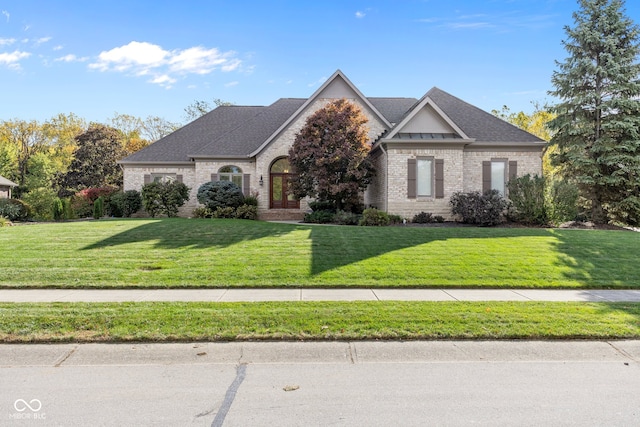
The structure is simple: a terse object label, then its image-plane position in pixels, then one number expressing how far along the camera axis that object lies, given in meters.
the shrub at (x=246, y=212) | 19.69
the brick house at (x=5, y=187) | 34.00
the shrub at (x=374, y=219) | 16.50
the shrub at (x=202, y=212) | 19.64
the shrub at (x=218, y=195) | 19.65
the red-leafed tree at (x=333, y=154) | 17.19
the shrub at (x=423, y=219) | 17.75
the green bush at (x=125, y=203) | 22.47
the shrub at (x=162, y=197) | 20.11
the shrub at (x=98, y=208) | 21.59
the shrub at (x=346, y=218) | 17.20
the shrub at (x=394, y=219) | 17.41
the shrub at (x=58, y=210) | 20.45
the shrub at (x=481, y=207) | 16.92
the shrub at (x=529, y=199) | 16.30
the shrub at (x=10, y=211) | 20.37
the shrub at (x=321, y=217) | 17.98
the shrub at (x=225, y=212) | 19.47
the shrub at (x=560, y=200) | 16.20
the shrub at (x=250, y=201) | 20.70
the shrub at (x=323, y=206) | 19.58
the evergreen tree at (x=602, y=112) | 19.41
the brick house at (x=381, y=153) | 18.23
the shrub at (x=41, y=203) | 21.19
